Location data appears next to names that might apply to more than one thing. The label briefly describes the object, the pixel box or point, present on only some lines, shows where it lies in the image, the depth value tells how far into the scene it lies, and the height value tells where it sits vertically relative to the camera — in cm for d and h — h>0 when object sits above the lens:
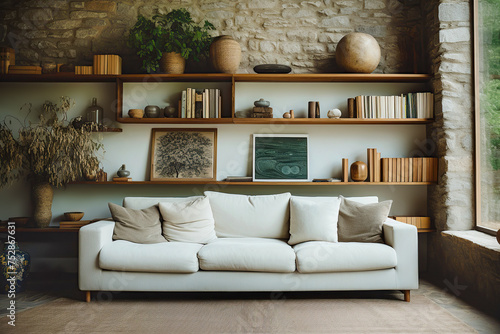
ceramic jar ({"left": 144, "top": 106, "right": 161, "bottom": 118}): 395 +64
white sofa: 301 -73
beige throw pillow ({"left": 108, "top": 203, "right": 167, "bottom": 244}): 329 -46
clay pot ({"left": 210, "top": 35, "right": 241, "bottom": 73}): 387 +121
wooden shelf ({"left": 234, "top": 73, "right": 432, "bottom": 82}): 386 +98
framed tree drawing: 411 +21
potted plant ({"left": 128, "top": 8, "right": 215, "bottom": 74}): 384 +134
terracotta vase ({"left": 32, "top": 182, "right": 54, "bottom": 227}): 383 -30
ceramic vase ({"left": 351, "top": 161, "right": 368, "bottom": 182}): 392 +2
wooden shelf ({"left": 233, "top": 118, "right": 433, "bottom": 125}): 388 +54
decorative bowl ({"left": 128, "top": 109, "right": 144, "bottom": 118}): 394 +62
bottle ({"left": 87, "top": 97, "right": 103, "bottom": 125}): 400 +62
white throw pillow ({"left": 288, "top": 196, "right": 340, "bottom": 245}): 333 -41
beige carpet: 254 -102
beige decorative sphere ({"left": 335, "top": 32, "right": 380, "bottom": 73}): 385 +122
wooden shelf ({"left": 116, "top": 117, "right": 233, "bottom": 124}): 389 +54
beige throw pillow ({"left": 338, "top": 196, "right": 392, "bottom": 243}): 328 -41
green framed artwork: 409 +18
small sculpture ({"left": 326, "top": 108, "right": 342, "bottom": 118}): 391 +62
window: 326 +55
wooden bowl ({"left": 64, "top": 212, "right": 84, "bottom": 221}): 388 -43
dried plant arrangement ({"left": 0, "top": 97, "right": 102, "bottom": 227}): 366 +16
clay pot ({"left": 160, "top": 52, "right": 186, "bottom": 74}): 390 +113
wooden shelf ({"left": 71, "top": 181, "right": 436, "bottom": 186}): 388 -10
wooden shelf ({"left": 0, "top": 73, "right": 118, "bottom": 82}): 388 +98
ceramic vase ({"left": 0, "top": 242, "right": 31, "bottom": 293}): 330 -83
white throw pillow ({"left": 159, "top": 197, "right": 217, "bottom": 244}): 339 -44
